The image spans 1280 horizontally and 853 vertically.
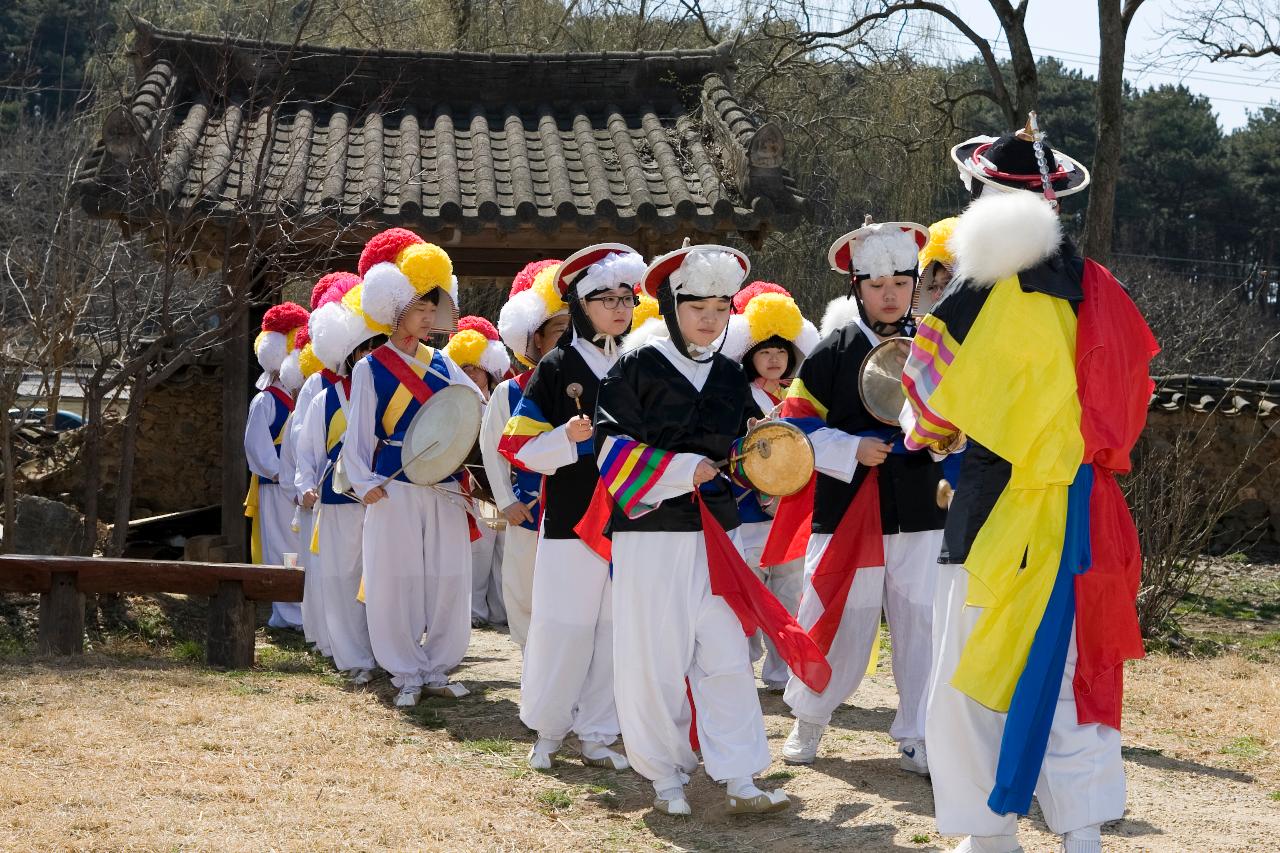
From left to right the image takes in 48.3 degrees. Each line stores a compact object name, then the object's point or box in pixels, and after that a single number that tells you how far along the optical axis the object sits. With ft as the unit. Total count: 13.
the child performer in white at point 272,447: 31.42
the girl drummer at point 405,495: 21.85
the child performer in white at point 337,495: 24.22
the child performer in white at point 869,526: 17.29
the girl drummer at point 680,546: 15.26
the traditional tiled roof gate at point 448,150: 29.43
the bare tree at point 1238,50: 45.24
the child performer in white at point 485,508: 27.50
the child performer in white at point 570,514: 18.02
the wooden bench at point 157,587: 24.13
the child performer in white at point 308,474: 25.58
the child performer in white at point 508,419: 19.90
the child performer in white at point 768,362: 22.73
